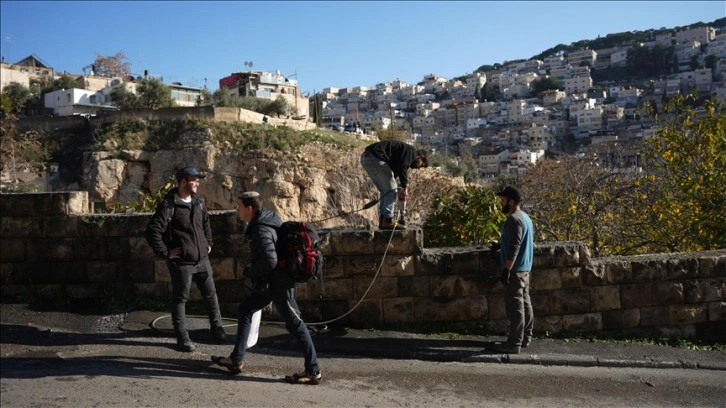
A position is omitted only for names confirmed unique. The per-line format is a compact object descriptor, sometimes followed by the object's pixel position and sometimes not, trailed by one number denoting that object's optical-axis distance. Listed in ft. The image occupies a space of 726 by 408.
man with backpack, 16.80
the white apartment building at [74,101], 199.11
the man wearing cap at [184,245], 18.65
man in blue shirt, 19.79
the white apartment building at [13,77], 229.86
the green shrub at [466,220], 26.25
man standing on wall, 22.39
